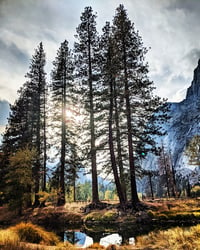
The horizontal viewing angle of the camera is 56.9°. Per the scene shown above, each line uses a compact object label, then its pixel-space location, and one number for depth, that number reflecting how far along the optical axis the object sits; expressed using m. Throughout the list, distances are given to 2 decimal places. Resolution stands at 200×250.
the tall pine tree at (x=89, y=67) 15.73
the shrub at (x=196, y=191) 42.34
